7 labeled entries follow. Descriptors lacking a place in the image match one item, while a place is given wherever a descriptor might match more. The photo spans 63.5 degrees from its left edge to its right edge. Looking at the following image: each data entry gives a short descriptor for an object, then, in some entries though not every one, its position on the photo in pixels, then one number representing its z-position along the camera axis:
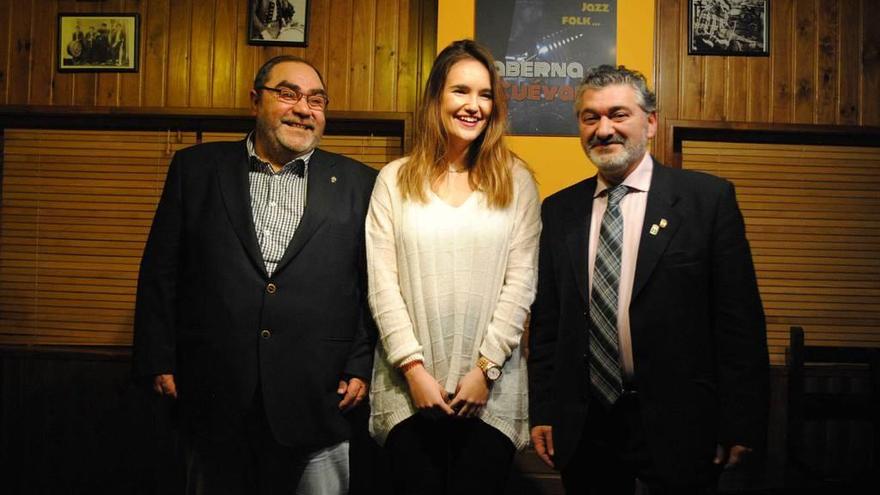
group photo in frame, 3.48
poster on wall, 3.22
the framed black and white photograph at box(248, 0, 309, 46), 3.41
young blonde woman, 1.95
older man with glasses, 2.15
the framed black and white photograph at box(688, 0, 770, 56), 3.38
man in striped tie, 1.86
